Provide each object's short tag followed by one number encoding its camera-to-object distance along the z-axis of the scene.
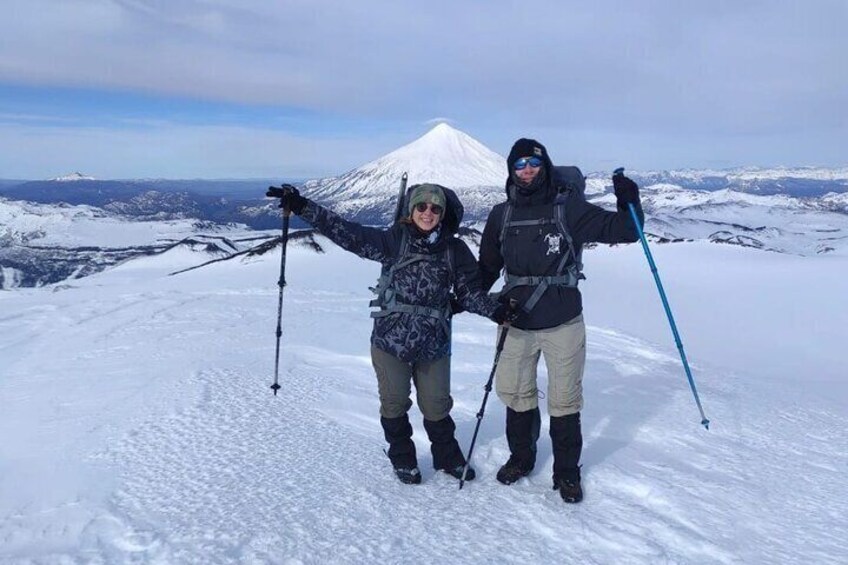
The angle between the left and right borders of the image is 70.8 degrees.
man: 5.80
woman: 5.82
